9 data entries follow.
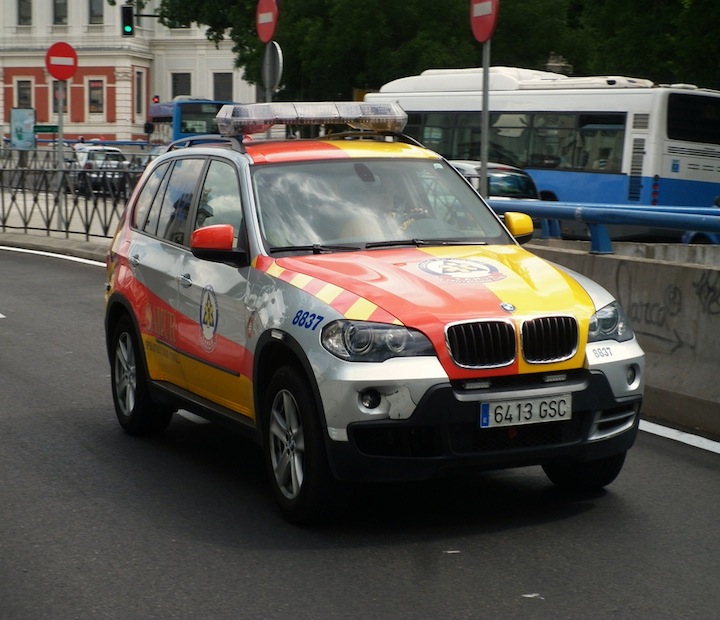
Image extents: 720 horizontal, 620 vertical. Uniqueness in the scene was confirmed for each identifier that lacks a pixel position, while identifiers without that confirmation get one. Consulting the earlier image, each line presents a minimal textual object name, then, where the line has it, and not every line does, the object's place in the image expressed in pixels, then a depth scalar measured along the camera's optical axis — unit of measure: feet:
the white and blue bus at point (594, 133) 83.51
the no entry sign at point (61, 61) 79.92
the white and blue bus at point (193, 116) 169.48
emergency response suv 19.11
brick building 272.31
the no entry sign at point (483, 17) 41.88
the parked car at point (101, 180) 74.23
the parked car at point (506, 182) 73.10
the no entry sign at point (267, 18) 57.00
